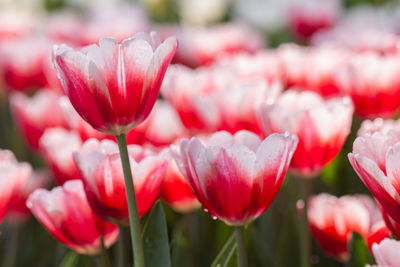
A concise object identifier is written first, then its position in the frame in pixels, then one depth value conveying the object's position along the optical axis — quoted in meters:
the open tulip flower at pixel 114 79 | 0.94
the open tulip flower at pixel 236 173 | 0.95
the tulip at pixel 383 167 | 0.91
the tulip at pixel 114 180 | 0.97
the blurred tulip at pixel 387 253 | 0.88
